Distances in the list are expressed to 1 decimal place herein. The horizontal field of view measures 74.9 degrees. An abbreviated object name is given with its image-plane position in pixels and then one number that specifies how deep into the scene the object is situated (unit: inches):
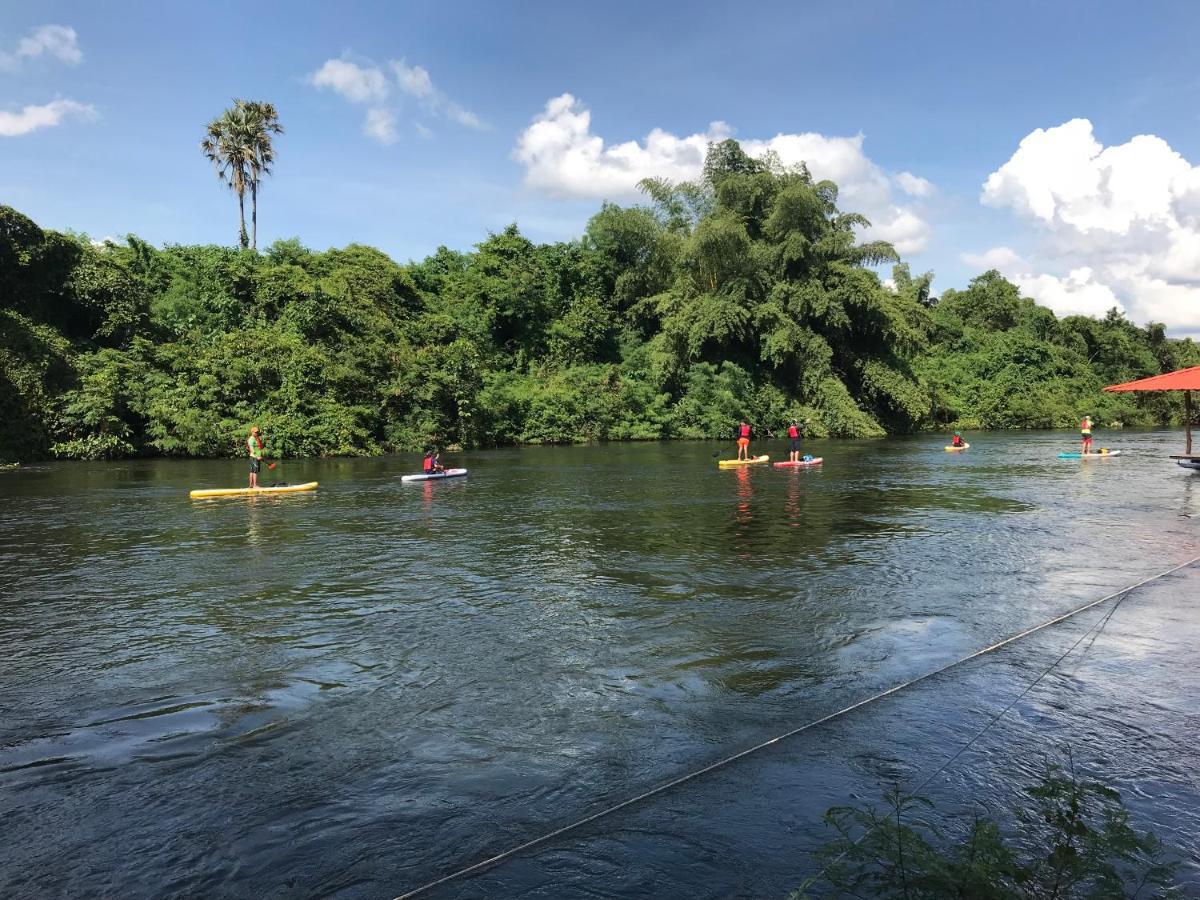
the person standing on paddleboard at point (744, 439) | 1100.6
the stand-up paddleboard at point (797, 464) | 1040.8
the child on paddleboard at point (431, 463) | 903.1
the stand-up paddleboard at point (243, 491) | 751.4
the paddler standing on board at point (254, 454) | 805.2
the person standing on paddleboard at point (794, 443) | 1053.2
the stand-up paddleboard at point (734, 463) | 1063.0
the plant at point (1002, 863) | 106.0
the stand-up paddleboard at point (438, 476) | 895.7
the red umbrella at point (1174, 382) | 860.0
